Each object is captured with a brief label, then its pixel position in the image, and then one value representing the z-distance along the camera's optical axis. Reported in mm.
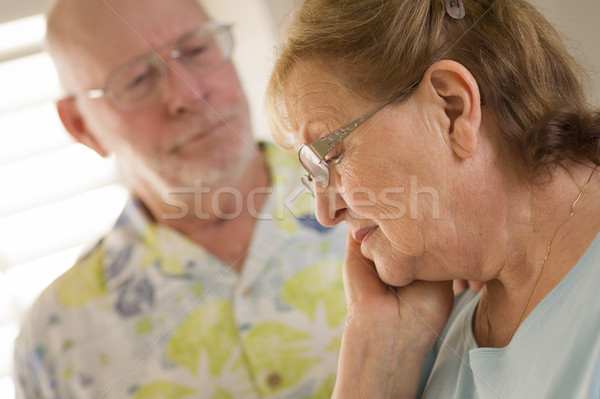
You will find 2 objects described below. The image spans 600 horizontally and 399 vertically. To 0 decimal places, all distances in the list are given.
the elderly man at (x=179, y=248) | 1117
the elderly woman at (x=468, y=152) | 753
